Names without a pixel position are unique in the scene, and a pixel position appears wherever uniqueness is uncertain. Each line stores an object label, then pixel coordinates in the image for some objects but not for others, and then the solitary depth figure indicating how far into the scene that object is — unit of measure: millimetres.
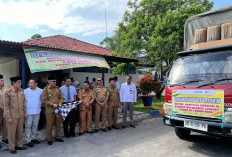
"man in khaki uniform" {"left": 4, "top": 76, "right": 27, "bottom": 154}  4188
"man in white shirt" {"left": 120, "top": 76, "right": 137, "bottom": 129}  6359
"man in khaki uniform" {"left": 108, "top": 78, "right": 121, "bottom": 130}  6199
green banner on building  6344
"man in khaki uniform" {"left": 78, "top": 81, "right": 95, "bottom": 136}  5594
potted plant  10188
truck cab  3355
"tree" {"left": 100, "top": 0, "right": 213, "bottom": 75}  11375
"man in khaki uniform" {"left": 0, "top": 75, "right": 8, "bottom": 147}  4785
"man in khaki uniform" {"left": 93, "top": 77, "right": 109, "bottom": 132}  5918
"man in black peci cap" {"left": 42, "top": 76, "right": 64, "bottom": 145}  4785
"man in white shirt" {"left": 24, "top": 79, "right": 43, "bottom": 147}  4629
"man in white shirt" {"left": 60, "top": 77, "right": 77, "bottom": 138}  5332
